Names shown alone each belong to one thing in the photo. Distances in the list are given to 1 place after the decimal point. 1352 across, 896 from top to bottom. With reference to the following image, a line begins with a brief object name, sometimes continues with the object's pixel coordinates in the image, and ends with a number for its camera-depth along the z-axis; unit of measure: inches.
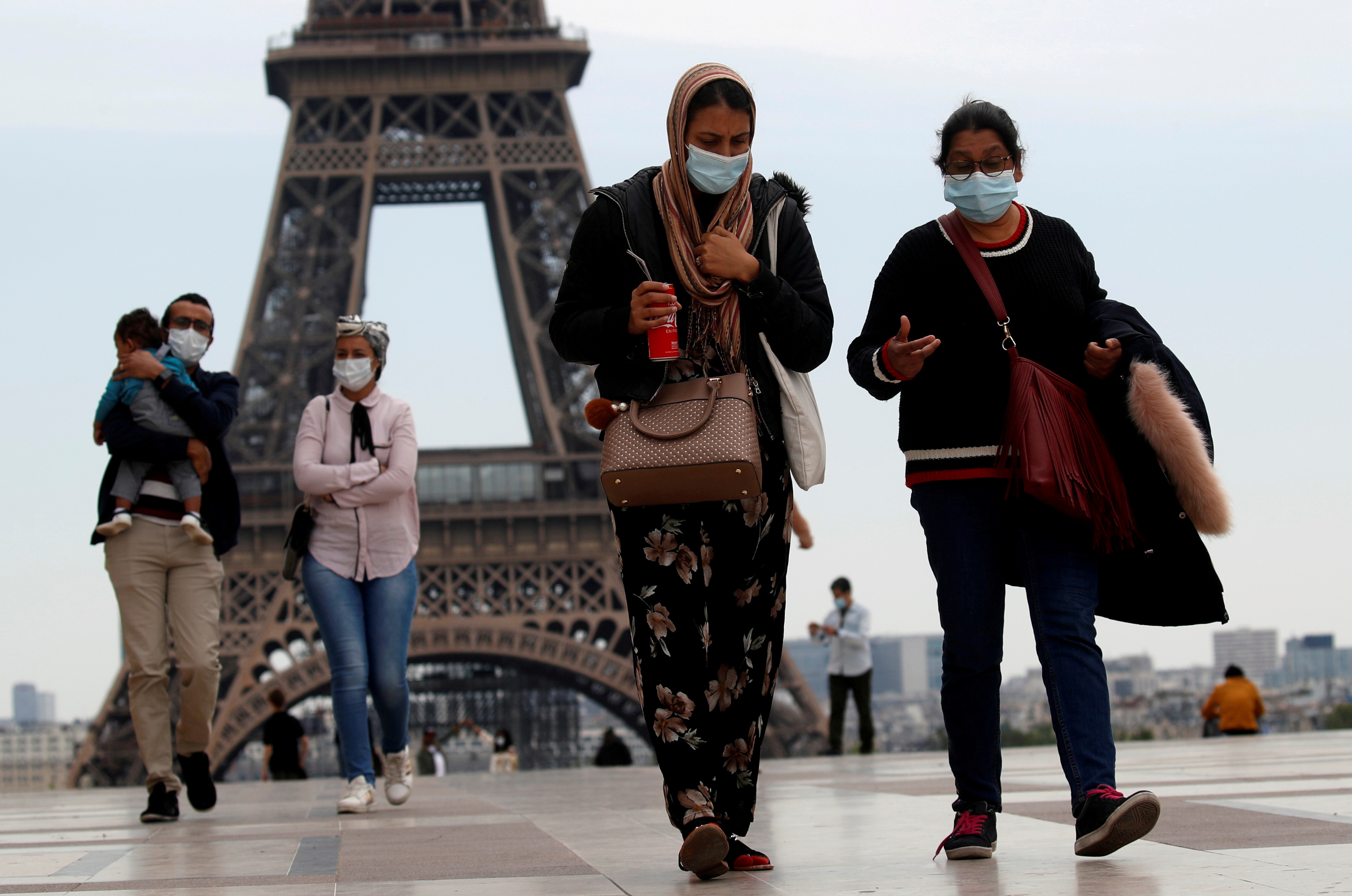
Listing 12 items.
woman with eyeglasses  170.2
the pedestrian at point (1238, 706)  605.0
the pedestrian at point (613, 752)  768.3
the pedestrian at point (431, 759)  932.0
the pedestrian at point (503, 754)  908.0
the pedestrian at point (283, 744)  654.5
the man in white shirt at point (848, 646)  546.6
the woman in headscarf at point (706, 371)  163.6
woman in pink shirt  273.6
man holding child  273.6
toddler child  273.9
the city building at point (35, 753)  3752.5
